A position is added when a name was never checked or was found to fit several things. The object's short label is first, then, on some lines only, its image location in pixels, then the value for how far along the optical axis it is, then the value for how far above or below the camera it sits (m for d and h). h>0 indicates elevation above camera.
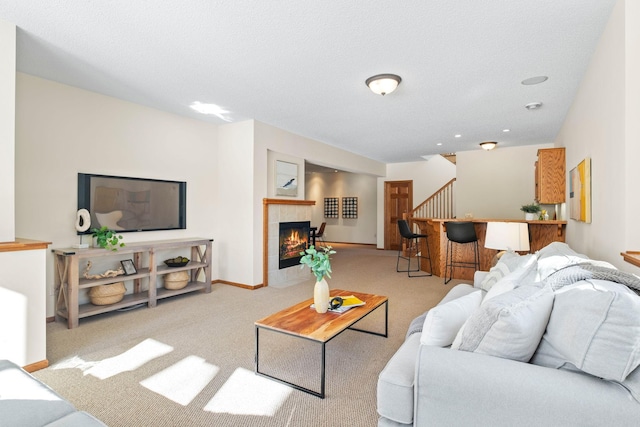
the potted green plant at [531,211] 5.40 +0.04
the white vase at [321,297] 2.46 -0.62
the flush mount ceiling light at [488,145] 6.24 +1.30
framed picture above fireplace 5.35 +0.57
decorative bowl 4.27 -0.64
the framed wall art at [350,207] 10.95 +0.19
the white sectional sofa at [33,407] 1.13 -0.71
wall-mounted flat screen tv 3.78 +0.13
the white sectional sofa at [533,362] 1.05 -0.55
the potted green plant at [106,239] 3.57 -0.29
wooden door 9.45 +0.17
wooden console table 3.29 -0.72
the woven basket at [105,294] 3.58 -0.89
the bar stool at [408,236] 5.95 -0.41
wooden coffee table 2.07 -0.75
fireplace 5.38 -0.48
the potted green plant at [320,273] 2.45 -0.44
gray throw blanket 1.37 -0.27
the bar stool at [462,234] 5.08 -0.32
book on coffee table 2.54 -0.72
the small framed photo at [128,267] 3.87 -0.64
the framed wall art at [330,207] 11.30 +0.20
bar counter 4.98 -0.45
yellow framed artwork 2.86 +0.21
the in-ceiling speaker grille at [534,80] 3.31 +1.34
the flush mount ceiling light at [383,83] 3.22 +1.28
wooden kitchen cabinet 4.55 +0.52
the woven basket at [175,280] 4.29 -0.87
